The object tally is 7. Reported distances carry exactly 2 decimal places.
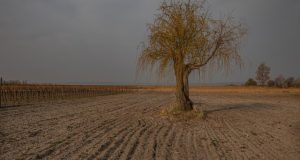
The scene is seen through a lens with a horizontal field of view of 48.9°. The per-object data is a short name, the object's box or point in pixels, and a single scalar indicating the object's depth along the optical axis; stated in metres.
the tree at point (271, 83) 92.69
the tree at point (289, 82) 87.69
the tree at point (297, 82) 87.06
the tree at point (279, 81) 89.84
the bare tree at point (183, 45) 17.23
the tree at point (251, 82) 103.99
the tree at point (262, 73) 101.20
